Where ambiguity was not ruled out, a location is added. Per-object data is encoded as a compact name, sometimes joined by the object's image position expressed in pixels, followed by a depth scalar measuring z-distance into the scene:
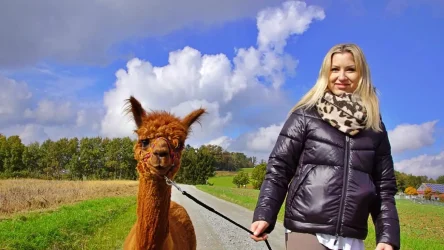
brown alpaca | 3.80
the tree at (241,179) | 86.81
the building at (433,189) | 128.73
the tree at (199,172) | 68.62
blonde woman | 2.42
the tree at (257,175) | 77.06
